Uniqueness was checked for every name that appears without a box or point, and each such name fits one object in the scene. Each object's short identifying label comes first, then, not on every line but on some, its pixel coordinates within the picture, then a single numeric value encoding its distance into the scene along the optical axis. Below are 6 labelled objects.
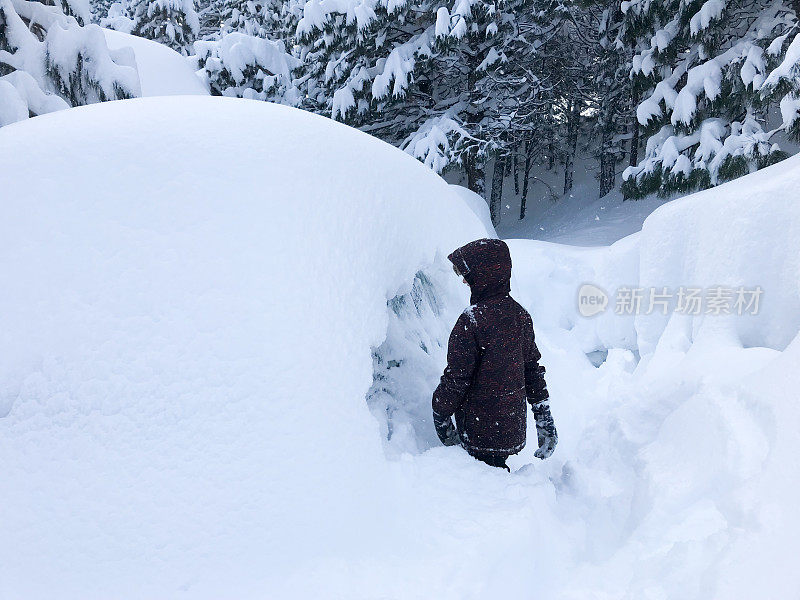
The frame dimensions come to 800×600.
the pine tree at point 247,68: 13.03
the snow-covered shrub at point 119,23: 18.38
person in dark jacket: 2.54
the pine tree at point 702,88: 7.81
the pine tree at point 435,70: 9.82
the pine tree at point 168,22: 17.58
